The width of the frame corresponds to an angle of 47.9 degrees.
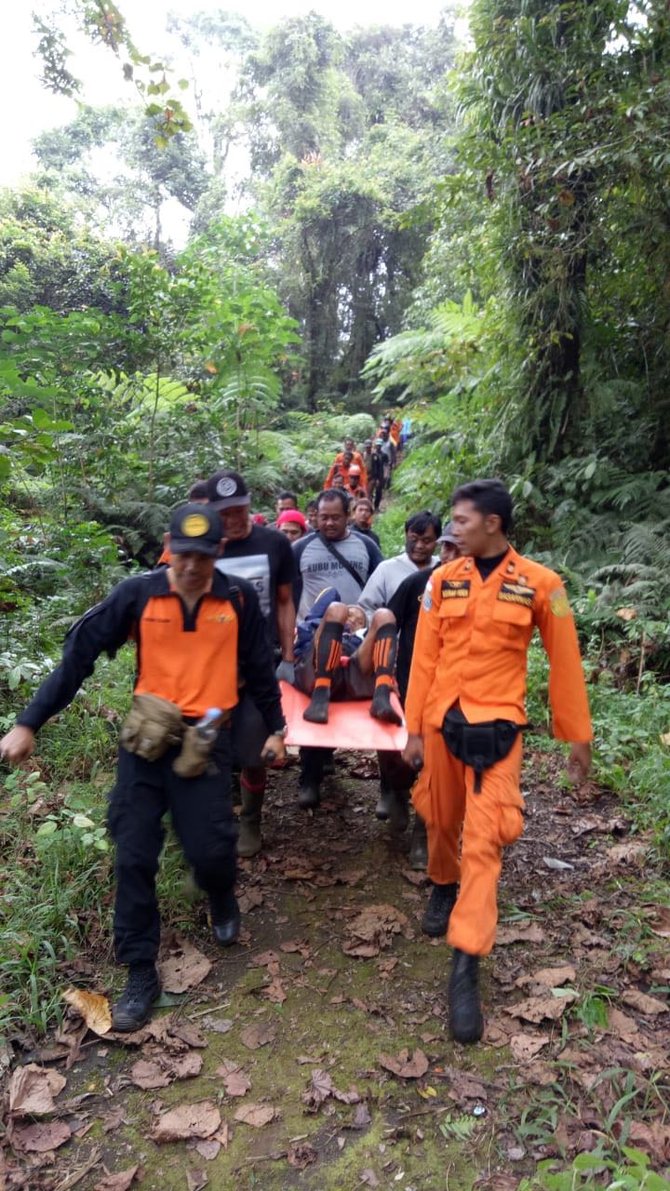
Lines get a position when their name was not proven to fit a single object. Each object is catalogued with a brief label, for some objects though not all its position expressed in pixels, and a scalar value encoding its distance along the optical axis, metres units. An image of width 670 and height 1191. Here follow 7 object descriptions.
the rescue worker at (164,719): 2.94
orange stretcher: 3.89
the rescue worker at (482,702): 2.91
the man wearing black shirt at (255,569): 4.27
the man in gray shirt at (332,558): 5.49
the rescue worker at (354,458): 12.98
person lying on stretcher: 4.25
